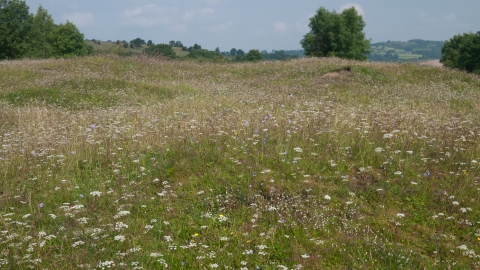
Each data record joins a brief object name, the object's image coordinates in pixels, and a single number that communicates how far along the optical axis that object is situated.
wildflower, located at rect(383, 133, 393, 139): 7.15
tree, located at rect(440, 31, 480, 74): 47.81
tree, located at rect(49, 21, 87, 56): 64.94
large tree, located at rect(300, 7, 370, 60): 51.81
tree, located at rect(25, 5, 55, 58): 47.99
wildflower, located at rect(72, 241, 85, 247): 4.08
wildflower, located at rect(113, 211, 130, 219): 4.53
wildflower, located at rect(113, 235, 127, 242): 4.10
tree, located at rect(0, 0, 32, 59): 45.00
